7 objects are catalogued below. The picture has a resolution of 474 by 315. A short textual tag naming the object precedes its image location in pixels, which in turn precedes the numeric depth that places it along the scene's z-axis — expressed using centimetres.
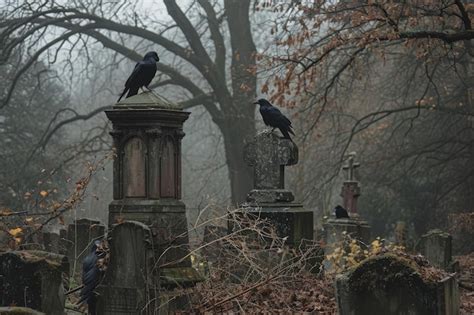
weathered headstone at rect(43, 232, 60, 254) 1613
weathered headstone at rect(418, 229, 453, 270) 1346
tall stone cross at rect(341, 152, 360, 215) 2034
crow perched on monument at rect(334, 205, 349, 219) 1745
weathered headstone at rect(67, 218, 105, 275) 1324
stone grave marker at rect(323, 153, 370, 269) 1672
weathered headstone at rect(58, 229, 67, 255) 1471
